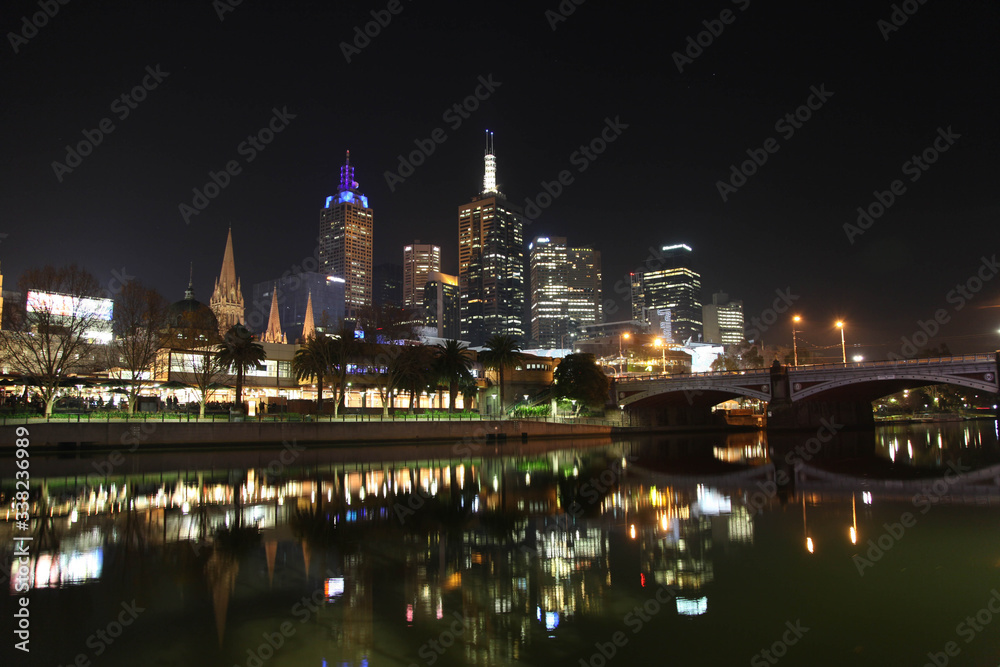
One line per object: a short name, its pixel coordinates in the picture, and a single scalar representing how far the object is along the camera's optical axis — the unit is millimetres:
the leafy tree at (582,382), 79812
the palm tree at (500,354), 76562
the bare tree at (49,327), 45062
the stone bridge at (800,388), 60125
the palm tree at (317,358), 61781
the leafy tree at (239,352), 56688
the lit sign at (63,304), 49100
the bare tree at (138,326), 50250
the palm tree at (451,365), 70688
